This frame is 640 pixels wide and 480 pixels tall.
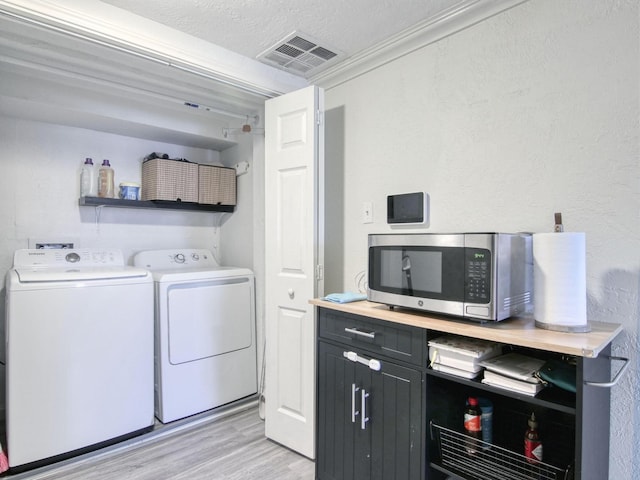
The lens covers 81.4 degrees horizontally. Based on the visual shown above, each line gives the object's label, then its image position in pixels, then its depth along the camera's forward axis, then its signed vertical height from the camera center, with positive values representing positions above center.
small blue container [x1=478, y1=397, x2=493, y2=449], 1.46 -0.72
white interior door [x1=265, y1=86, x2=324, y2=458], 2.06 -0.12
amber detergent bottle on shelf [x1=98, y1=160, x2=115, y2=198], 2.67 +0.41
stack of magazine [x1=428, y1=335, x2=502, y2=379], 1.27 -0.41
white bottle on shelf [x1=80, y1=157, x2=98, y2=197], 2.63 +0.41
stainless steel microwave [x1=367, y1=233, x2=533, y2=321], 1.27 -0.13
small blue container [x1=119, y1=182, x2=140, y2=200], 2.70 +0.34
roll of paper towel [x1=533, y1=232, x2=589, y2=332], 1.19 -0.14
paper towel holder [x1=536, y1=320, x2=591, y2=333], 1.19 -0.29
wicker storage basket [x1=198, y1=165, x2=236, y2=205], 2.94 +0.42
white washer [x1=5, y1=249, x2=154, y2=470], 1.88 -0.66
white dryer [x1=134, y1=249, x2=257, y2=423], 2.40 -0.68
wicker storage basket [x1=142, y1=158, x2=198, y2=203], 2.73 +0.43
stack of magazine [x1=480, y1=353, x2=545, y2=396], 1.14 -0.43
